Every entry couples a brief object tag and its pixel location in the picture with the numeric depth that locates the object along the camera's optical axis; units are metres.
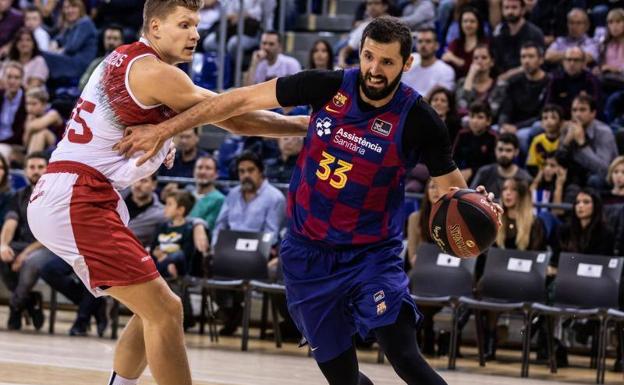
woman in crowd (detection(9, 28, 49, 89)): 14.73
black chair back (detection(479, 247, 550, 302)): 10.00
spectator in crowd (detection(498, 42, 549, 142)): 12.12
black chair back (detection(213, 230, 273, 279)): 10.87
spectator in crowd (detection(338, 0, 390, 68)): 13.53
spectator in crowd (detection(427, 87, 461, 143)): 11.41
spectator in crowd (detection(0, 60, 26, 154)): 13.88
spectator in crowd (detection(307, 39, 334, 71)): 13.11
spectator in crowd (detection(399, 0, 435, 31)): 13.74
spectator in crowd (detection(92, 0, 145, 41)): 15.38
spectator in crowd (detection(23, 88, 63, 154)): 13.25
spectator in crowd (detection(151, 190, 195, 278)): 11.06
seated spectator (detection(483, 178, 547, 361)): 10.30
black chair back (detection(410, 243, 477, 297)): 10.17
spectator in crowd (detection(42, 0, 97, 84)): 15.09
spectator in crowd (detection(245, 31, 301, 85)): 13.50
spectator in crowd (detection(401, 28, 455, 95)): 12.57
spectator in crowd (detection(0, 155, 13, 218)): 11.90
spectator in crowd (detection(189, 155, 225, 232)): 11.85
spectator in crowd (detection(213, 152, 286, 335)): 11.31
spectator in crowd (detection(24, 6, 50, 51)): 15.72
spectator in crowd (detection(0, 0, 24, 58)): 15.74
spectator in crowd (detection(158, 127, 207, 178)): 12.69
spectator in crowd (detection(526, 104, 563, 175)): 11.27
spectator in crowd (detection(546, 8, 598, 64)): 12.54
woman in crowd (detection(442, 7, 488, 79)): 12.98
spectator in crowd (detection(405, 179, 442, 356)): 10.38
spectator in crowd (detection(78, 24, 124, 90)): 14.26
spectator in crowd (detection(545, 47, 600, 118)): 11.89
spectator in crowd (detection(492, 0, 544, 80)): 12.77
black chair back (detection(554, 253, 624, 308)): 9.77
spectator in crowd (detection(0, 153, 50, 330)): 11.13
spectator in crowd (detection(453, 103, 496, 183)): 11.38
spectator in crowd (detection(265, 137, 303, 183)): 11.89
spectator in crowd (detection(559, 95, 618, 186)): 11.03
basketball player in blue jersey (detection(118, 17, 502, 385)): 5.13
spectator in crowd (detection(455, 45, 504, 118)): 12.27
